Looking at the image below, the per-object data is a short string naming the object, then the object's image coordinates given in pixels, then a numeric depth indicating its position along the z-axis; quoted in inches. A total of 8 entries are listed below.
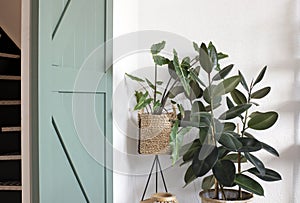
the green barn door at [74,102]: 69.2
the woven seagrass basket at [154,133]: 89.3
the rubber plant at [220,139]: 78.0
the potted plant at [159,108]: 89.1
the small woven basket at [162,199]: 83.6
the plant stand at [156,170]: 99.9
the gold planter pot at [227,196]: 83.1
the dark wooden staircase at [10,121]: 102.2
